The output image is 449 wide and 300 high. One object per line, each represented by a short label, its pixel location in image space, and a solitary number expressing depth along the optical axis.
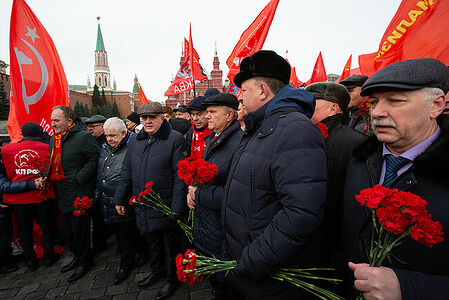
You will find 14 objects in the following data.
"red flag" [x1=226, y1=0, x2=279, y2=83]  5.08
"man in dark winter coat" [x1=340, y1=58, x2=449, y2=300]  1.00
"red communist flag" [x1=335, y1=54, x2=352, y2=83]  8.96
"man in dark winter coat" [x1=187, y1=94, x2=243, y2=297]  2.30
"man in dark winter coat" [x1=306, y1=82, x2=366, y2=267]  1.93
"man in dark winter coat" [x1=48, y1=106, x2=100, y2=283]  3.66
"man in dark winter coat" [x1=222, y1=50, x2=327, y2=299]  1.27
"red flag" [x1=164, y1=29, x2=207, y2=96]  9.35
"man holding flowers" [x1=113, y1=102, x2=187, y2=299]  3.08
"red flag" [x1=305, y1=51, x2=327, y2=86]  9.44
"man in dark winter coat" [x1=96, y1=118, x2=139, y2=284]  3.48
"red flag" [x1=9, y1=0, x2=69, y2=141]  3.91
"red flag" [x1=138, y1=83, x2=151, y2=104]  10.97
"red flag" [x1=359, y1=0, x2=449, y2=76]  2.94
